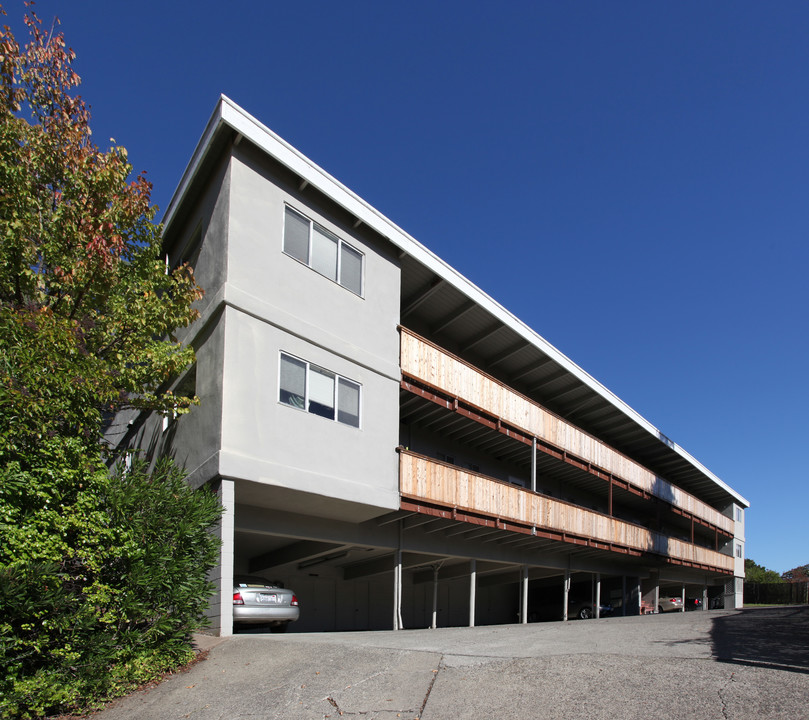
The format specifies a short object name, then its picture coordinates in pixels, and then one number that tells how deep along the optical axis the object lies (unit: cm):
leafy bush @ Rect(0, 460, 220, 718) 830
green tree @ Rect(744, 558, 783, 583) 8281
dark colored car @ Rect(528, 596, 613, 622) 2866
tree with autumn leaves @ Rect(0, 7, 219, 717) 859
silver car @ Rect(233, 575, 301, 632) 1366
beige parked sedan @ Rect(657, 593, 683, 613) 3775
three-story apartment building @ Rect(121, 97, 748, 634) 1425
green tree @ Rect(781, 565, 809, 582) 7939
